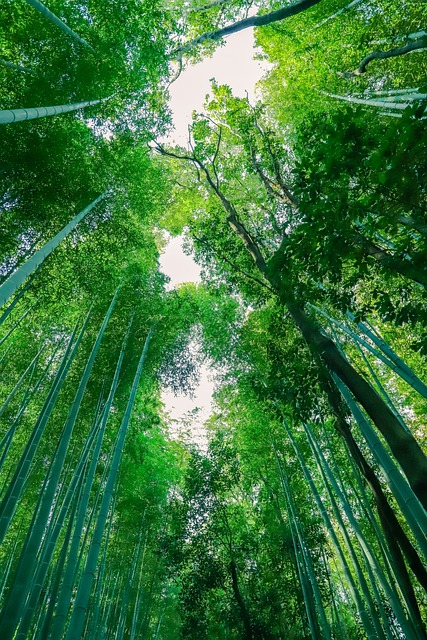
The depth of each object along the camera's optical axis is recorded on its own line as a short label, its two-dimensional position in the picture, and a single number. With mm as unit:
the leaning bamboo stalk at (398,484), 2068
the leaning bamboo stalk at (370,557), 3166
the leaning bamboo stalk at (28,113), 2180
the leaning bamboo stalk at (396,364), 3327
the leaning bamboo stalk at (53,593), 4628
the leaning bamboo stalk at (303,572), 5438
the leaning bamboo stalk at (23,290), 4170
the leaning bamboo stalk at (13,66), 3752
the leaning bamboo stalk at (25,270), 2106
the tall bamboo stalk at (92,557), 2719
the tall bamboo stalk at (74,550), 2786
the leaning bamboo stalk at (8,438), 4553
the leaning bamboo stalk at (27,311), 5453
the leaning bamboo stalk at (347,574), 3664
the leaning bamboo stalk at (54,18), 2719
